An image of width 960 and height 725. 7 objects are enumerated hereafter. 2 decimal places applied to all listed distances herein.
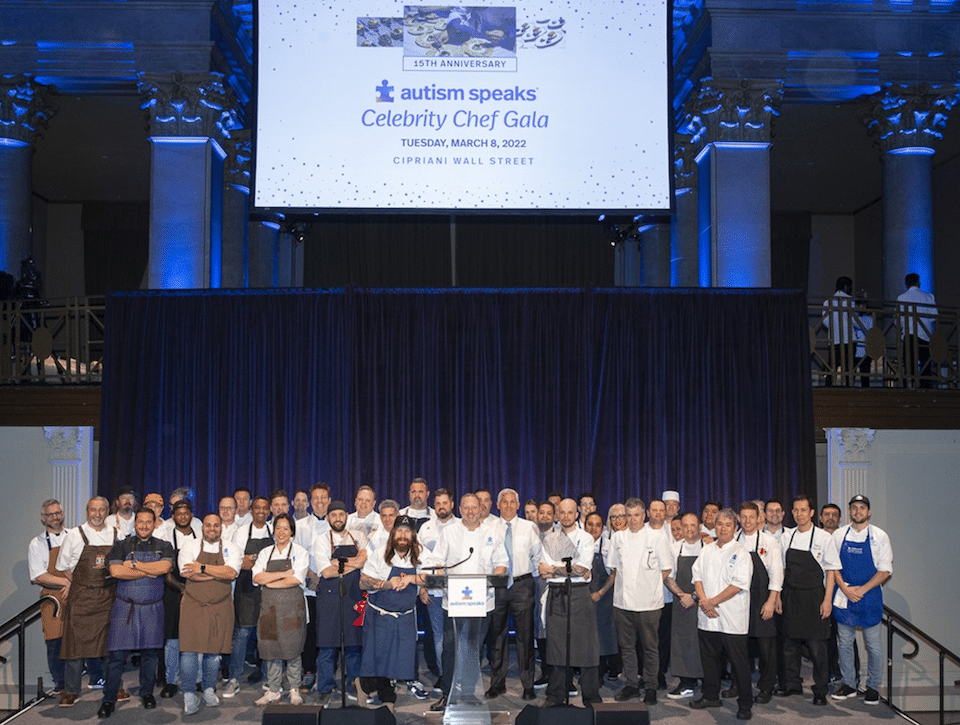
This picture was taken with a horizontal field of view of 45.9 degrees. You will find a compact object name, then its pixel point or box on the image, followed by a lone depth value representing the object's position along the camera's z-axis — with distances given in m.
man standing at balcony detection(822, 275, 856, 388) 12.11
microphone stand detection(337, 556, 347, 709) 7.40
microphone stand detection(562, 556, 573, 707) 7.43
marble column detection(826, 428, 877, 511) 11.95
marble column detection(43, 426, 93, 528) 12.01
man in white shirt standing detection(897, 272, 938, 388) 12.39
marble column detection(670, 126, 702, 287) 15.73
